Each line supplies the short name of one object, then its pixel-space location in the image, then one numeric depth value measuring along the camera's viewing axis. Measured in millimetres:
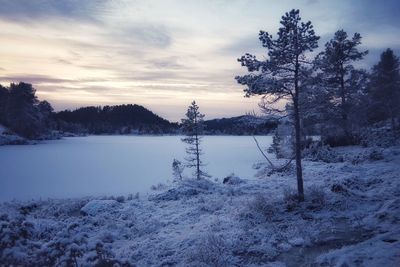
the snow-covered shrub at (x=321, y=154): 28978
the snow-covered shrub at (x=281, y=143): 44712
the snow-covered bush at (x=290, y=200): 13992
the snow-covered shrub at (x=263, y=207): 13396
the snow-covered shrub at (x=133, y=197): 21012
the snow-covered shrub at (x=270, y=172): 25633
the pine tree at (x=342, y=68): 33469
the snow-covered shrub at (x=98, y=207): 16906
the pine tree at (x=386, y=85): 38844
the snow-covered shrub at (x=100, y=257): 7368
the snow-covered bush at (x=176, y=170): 30922
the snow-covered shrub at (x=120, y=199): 20125
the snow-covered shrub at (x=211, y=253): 9203
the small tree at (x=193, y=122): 32250
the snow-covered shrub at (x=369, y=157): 24875
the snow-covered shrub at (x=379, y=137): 31530
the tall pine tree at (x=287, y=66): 14703
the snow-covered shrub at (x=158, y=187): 25562
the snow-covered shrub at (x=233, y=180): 23647
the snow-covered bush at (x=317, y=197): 13891
